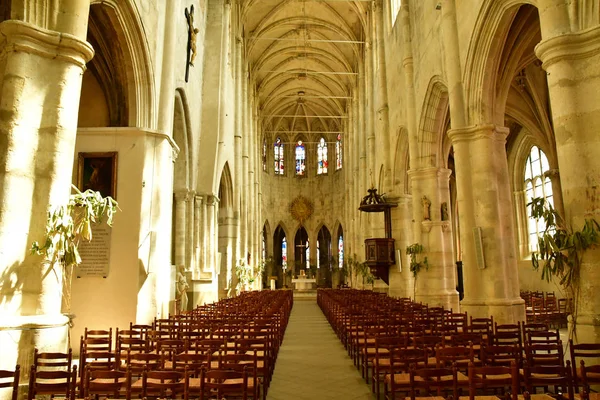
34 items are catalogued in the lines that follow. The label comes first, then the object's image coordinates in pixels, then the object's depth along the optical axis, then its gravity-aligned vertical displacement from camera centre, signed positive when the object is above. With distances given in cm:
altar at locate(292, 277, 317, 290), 3959 -5
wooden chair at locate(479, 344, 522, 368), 593 -91
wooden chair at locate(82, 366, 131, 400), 467 -97
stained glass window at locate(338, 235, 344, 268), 4716 +302
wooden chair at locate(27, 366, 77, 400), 477 -101
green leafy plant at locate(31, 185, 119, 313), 676 +69
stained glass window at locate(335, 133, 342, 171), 4816 +1295
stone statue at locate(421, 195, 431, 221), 1755 +263
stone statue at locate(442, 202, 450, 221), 1751 +248
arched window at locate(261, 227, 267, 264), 4762 +373
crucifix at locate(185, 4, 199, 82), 1712 +864
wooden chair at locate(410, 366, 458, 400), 454 -99
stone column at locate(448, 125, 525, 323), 1188 +146
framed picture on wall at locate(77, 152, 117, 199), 1122 +261
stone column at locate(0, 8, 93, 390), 653 +172
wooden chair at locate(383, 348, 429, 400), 550 -101
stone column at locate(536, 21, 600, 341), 744 +239
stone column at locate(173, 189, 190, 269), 1728 +211
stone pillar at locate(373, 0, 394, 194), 2273 +878
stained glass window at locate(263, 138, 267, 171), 4881 +1295
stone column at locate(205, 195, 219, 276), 2083 +222
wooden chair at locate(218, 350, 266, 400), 519 -89
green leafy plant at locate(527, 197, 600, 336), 736 +53
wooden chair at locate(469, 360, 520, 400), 390 -83
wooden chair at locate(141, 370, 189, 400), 441 -92
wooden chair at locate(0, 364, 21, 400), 448 -87
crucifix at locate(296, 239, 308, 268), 4828 +293
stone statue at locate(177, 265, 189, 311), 1602 -21
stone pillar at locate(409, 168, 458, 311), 1714 +114
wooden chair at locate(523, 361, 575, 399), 450 -91
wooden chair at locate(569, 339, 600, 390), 482 -97
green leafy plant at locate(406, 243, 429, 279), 1742 +73
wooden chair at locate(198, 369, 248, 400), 432 -92
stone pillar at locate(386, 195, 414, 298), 2088 +158
